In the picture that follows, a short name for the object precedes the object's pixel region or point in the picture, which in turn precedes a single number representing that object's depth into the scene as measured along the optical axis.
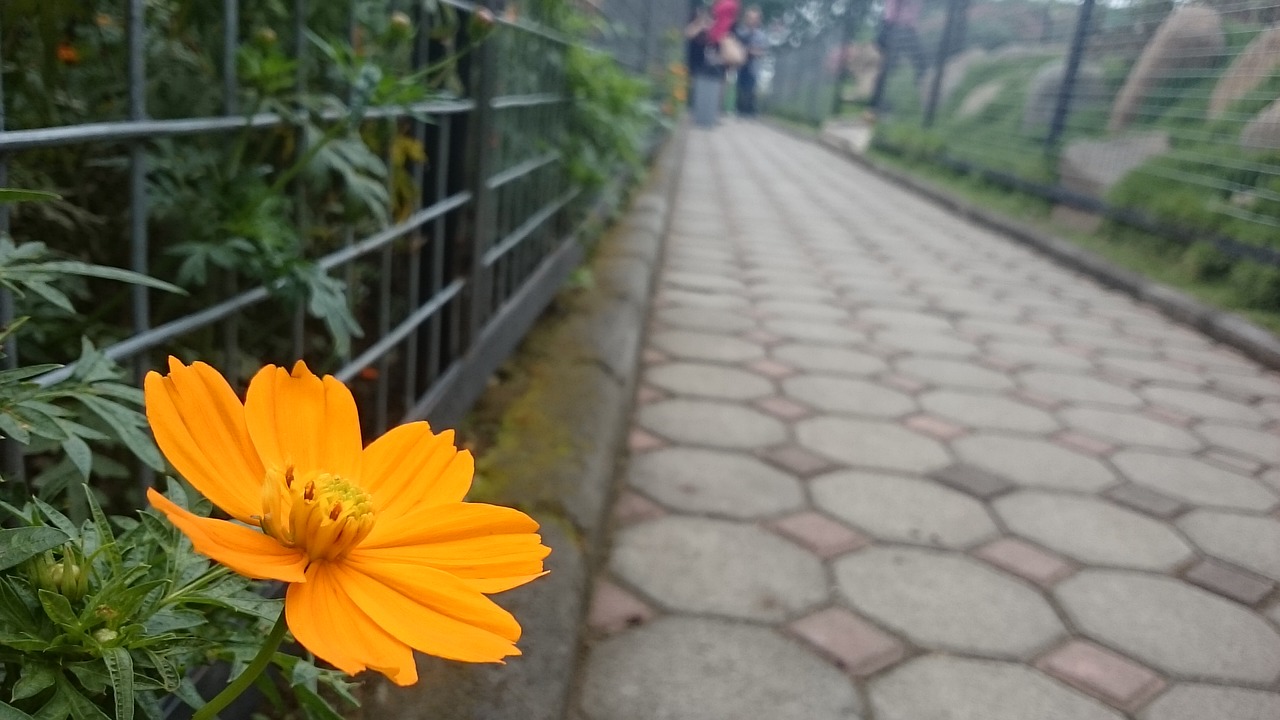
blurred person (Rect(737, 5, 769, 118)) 17.38
